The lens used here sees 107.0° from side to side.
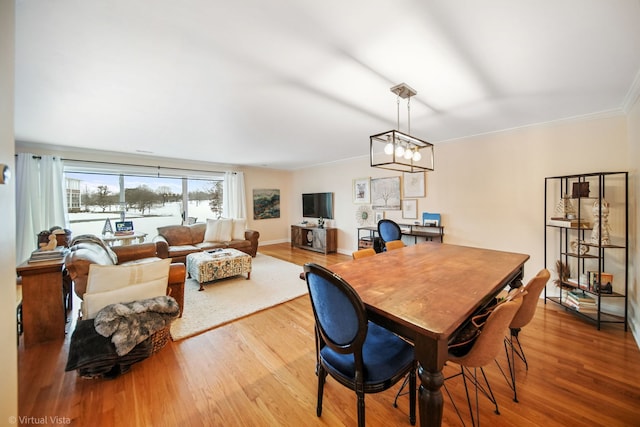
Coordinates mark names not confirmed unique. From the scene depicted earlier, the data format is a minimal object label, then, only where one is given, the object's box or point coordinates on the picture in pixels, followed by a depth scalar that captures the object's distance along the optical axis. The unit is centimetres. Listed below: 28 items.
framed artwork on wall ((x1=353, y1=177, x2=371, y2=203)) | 531
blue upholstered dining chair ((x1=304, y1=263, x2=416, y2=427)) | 110
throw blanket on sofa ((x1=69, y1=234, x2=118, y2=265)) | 301
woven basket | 198
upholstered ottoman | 355
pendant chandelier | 208
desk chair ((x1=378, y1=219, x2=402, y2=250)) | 369
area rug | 255
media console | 584
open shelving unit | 252
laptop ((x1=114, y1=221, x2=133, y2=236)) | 464
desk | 397
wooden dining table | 102
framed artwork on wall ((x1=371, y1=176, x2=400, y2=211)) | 480
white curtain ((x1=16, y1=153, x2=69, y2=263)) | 383
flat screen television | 619
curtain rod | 400
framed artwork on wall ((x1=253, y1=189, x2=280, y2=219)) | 687
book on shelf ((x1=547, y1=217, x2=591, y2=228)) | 268
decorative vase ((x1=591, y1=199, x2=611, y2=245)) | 245
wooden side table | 215
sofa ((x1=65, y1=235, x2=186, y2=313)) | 222
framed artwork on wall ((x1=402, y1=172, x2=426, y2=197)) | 436
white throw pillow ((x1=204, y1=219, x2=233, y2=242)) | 521
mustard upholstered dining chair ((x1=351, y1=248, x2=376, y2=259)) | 222
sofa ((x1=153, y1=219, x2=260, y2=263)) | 484
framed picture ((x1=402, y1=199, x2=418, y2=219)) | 449
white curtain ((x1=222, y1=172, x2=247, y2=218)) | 627
